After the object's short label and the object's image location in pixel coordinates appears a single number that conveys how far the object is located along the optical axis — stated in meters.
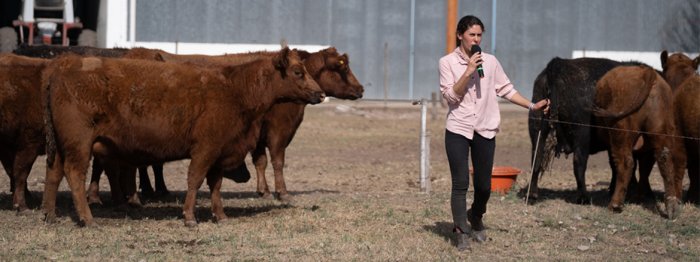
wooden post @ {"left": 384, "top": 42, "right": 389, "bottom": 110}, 34.06
